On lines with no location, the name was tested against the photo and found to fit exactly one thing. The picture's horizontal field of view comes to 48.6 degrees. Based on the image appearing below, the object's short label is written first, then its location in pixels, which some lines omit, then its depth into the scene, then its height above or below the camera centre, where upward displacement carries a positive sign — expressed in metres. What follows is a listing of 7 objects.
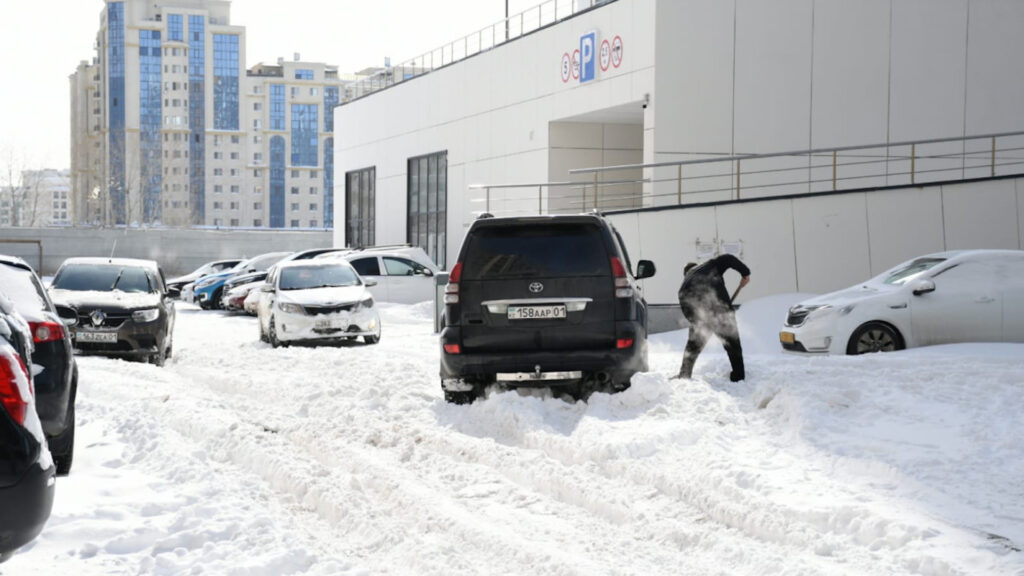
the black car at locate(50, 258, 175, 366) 15.68 -0.91
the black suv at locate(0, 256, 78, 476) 7.27 -0.80
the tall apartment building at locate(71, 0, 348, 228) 140.75 +16.10
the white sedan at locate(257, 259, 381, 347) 19.16 -1.10
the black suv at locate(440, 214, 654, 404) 10.30 -0.55
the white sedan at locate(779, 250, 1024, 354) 14.20 -0.72
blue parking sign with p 30.81 +5.24
